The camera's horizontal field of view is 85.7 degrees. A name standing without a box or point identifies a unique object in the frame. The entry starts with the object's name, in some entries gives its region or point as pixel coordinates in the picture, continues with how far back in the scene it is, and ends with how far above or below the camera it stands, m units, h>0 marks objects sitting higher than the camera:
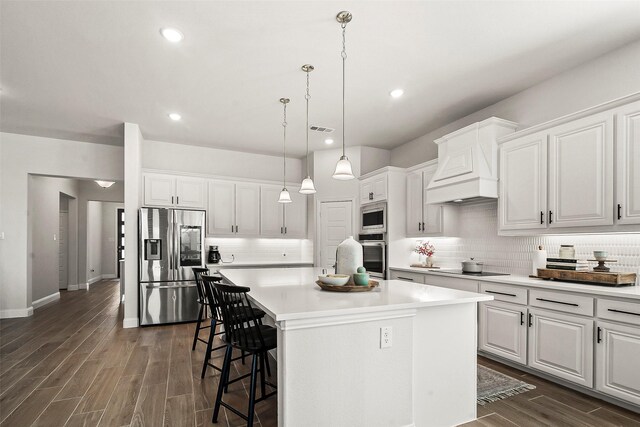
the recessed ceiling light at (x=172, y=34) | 2.71 +1.42
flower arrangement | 4.80 -0.51
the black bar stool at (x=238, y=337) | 2.11 -0.84
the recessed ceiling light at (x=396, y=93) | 3.80 +1.34
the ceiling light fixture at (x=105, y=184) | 7.71 +0.62
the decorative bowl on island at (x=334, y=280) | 2.40 -0.47
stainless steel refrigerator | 4.88 -0.74
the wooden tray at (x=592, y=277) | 2.66 -0.52
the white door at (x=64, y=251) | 8.00 -0.93
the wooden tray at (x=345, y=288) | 2.35 -0.52
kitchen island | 1.77 -0.82
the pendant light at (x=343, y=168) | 2.91 +0.38
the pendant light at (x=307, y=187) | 3.72 +0.28
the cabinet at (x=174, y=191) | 5.39 +0.34
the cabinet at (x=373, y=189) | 5.16 +0.37
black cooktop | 3.80 -0.67
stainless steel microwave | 5.11 -0.08
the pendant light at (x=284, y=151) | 4.17 +1.12
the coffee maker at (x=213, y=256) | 5.65 -0.72
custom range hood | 3.65 +0.57
